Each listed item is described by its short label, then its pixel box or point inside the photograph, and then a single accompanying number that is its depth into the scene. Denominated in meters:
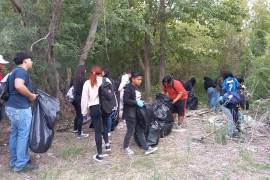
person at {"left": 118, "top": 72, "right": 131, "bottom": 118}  5.70
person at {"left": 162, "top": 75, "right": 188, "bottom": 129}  5.51
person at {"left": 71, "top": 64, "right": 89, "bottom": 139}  5.07
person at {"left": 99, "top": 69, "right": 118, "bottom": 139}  4.29
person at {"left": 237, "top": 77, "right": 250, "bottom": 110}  5.23
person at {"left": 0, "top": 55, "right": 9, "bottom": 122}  4.14
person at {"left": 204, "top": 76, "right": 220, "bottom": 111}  7.96
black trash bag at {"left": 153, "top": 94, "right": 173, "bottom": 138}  5.25
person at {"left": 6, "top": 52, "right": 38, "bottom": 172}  3.81
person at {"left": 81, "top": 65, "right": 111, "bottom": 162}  4.27
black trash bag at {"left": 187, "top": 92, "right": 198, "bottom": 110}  8.01
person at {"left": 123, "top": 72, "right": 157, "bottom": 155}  4.39
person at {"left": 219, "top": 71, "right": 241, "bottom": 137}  5.11
